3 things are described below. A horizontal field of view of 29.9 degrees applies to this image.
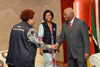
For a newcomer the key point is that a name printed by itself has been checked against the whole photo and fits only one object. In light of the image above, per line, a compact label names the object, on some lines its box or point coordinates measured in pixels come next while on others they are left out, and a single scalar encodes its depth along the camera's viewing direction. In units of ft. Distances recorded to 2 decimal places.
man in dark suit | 10.18
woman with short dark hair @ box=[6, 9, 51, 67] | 8.73
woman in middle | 11.98
